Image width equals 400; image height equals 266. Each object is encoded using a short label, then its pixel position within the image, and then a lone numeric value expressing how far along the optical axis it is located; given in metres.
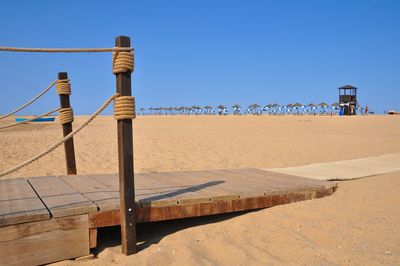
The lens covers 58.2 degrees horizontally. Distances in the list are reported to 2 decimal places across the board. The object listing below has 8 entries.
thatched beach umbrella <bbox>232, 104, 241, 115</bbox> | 73.12
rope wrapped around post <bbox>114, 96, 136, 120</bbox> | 3.06
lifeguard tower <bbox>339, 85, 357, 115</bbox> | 43.38
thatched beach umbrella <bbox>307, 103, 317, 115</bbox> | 58.88
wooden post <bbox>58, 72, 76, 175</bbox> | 4.79
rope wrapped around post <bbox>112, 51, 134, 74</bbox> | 3.05
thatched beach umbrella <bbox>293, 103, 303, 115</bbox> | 59.00
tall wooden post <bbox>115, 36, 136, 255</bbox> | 3.08
